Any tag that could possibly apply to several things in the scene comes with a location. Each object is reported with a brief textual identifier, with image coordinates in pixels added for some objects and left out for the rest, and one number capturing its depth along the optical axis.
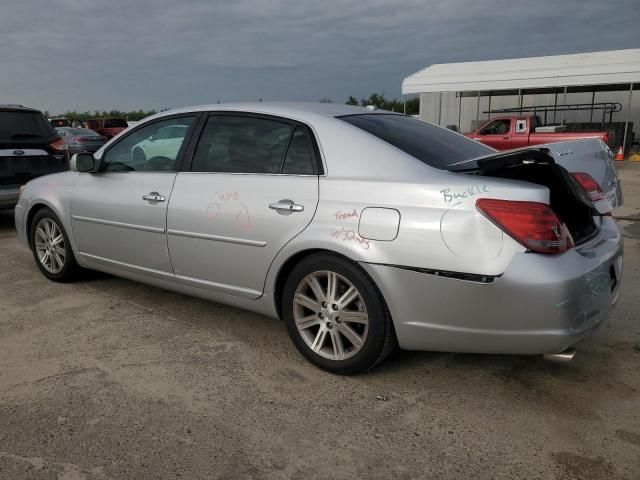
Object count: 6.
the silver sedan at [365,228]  2.52
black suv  7.15
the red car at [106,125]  28.77
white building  19.72
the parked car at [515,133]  15.30
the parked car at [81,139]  19.83
